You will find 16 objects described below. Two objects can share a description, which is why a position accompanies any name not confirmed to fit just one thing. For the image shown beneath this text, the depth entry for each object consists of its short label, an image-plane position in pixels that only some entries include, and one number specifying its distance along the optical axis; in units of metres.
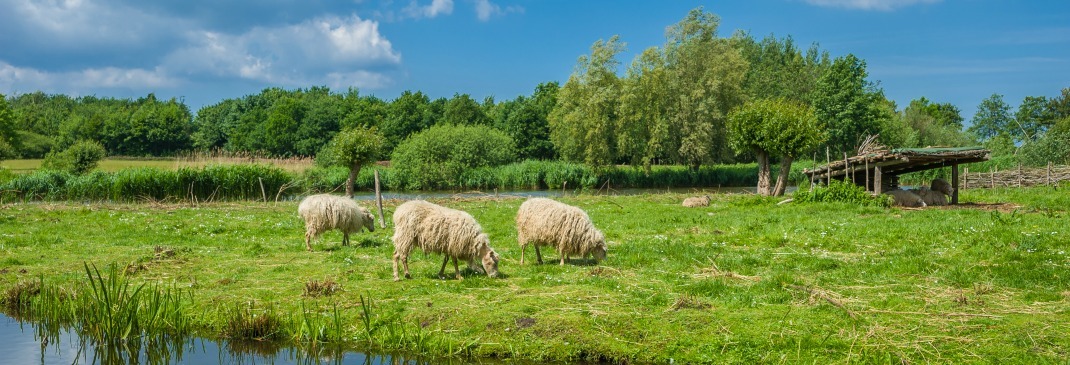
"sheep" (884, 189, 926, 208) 29.44
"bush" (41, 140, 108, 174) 49.00
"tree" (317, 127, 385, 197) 41.56
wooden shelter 27.91
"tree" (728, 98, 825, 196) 39.16
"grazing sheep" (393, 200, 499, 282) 13.71
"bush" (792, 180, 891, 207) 27.84
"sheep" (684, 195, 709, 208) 31.79
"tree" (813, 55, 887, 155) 78.19
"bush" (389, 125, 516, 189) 58.81
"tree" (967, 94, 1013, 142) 126.88
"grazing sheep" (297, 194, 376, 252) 17.97
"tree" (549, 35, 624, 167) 63.69
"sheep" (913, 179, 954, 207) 30.42
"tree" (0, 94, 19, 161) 82.62
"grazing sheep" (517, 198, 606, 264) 15.33
